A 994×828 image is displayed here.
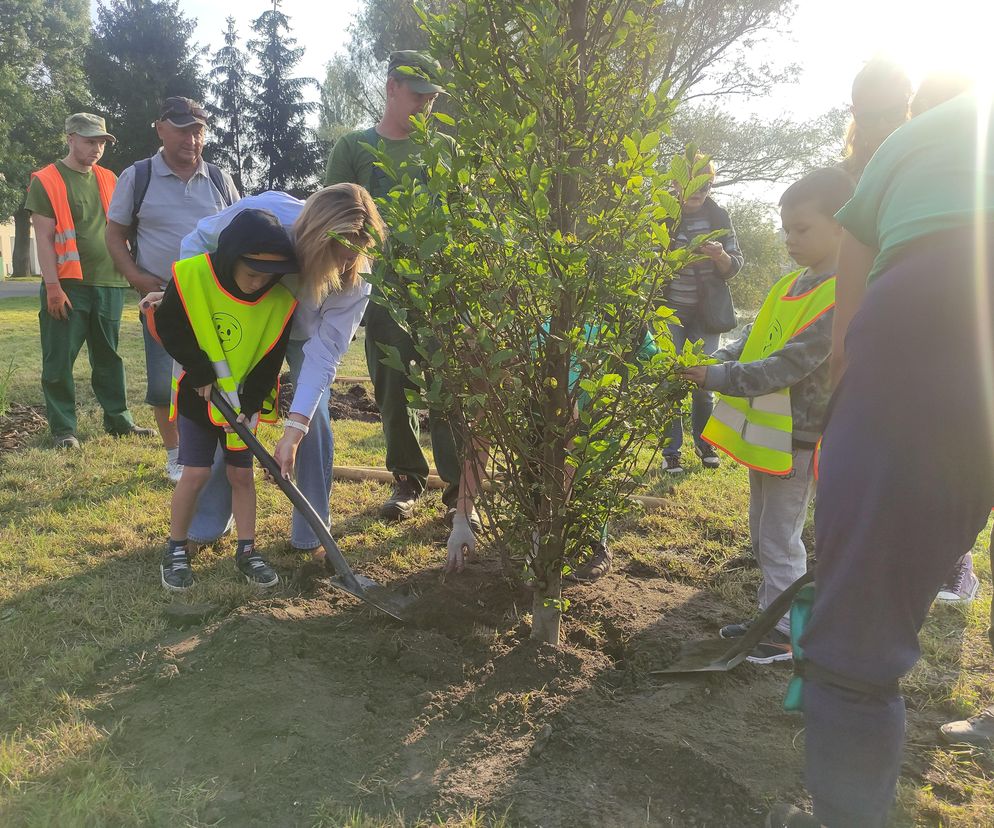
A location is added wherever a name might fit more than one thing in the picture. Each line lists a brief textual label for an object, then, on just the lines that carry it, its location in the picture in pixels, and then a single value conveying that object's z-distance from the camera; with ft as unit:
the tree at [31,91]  91.40
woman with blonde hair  9.39
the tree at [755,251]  70.59
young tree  6.54
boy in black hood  9.45
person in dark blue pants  4.40
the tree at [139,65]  92.48
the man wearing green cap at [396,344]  12.41
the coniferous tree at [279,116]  101.76
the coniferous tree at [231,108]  102.58
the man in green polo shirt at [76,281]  16.61
